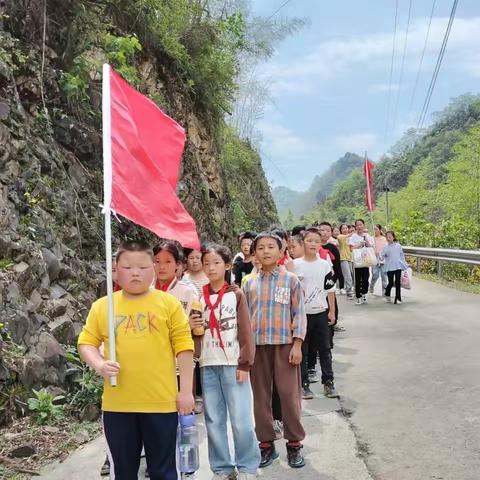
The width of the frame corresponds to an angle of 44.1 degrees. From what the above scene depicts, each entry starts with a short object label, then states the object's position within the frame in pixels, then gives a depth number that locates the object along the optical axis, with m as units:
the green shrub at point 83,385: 5.30
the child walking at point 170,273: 4.43
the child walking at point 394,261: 12.71
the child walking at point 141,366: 3.04
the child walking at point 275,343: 4.33
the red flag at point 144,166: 3.31
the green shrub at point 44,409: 4.75
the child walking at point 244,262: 6.96
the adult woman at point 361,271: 12.91
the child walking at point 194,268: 5.98
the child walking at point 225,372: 3.90
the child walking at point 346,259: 13.10
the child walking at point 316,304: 5.97
